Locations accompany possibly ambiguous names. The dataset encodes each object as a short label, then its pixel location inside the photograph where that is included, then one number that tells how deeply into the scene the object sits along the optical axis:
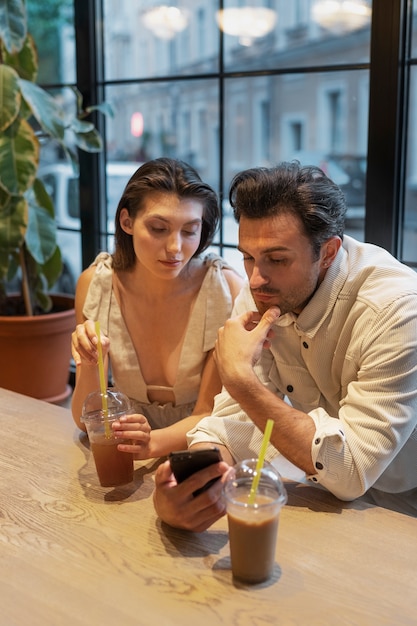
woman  2.04
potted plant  3.12
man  1.47
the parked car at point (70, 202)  3.79
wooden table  1.12
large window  2.60
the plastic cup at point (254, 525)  1.19
